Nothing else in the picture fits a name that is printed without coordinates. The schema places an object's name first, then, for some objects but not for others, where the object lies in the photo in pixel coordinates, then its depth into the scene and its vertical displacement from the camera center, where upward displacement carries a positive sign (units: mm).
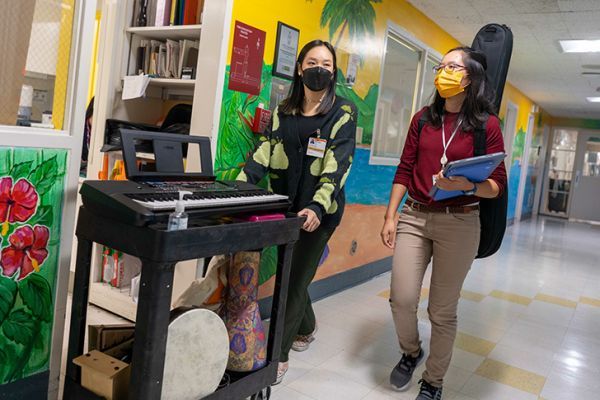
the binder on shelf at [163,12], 3031 +805
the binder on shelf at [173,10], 3002 +815
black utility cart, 1454 -351
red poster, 2662 +527
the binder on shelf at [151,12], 3094 +813
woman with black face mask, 2293 +42
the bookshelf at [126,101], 2748 +319
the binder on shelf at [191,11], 2941 +806
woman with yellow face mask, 2131 -107
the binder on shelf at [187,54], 2984 +568
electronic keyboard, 1459 -161
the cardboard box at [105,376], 1596 -747
